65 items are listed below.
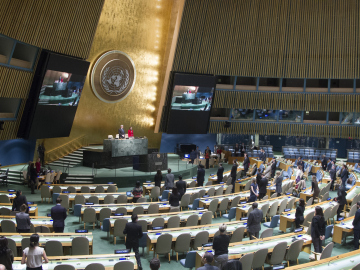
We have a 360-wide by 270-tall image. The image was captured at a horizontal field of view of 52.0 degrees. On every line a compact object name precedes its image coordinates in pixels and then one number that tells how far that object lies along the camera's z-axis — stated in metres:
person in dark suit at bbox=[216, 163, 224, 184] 15.49
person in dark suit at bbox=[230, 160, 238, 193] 14.72
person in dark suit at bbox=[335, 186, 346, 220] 10.87
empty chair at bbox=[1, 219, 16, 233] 8.07
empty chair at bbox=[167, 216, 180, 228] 8.81
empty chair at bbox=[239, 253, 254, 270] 6.41
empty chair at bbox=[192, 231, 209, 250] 7.82
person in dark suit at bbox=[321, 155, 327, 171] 22.00
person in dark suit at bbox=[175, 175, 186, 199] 12.02
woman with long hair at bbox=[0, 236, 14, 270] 5.45
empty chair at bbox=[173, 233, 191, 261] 7.72
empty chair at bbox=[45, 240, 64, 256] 6.83
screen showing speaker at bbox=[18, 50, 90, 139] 15.84
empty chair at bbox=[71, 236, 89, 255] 7.05
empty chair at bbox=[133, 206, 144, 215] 10.03
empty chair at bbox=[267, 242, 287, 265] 7.10
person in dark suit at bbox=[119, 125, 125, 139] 18.65
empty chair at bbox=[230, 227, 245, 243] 8.02
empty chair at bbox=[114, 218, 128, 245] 8.66
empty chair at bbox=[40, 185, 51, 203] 12.97
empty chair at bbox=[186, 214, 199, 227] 9.00
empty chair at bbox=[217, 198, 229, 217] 11.50
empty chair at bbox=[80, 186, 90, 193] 12.88
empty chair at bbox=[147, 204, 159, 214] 10.18
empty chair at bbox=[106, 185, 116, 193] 13.31
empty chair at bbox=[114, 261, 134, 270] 5.89
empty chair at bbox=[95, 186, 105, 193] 13.02
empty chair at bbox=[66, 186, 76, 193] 12.61
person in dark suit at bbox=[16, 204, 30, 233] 7.66
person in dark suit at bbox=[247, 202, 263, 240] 8.27
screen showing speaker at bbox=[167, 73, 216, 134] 22.05
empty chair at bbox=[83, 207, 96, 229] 9.69
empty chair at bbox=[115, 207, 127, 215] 9.81
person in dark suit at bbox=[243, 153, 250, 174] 19.71
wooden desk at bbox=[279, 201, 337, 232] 9.64
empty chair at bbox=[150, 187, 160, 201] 13.13
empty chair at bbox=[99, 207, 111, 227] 9.79
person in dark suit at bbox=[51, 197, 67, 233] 8.13
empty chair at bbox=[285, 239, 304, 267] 7.33
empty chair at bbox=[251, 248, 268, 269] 6.78
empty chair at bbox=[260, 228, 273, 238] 7.82
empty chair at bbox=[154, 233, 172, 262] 7.57
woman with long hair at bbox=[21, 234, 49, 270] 5.45
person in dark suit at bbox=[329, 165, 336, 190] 16.88
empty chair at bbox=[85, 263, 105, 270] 5.71
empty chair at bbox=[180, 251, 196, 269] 6.83
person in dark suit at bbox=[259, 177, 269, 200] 12.50
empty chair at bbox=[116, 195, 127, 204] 11.48
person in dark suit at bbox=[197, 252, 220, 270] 5.01
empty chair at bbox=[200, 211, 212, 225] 9.35
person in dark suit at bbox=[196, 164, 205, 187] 14.96
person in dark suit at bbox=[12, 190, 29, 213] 9.05
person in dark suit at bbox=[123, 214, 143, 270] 7.07
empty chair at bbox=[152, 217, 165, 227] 8.77
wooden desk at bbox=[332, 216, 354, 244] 8.93
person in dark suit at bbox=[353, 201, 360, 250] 8.54
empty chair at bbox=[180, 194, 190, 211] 11.76
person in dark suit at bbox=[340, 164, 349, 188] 15.12
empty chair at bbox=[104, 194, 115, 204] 11.45
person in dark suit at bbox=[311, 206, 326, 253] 7.55
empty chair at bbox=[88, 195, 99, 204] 11.31
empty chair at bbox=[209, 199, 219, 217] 11.12
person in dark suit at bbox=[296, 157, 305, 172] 20.68
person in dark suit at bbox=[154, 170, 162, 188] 13.59
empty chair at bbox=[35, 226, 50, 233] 7.87
